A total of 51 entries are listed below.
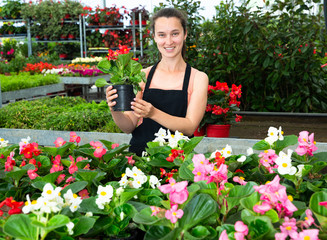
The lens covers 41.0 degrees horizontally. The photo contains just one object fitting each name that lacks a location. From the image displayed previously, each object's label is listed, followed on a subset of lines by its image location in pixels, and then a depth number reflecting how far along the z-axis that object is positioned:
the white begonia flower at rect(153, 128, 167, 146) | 1.60
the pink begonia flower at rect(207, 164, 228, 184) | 1.04
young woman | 2.40
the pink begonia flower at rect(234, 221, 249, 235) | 0.83
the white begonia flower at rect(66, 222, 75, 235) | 0.90
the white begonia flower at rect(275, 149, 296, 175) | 1.13
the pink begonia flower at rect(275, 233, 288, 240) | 0.82
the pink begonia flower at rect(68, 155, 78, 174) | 1.30
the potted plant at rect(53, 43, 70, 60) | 11.58
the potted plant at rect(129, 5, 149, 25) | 9.56
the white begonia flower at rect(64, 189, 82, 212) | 0.99
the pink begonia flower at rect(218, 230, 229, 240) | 0.84
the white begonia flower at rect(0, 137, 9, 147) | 1.68
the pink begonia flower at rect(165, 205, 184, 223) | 0.89
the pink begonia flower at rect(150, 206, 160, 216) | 0.94
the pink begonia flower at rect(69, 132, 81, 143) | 1.60
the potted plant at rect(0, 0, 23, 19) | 11.07
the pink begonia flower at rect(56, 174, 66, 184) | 1.29
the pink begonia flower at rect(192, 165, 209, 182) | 1.09
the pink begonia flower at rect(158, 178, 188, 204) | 0.91
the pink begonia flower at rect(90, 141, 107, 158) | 1.40
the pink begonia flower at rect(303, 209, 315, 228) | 0.85
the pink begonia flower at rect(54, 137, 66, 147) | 1.60
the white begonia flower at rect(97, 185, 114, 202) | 1.04
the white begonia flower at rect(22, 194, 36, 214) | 0.91
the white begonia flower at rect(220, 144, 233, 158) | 1.41
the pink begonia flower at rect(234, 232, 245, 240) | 0.83
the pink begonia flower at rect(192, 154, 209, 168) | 1.10
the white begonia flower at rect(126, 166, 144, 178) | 1.20
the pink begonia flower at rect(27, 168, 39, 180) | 1.26
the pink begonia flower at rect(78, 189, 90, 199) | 1.18
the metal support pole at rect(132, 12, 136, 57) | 9.59
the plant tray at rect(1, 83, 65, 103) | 5.82
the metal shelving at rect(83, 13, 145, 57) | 9.45
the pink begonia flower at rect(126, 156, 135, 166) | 1.46
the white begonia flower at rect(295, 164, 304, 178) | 1.16
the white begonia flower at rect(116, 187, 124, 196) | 1.09
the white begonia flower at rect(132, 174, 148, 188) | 1.18
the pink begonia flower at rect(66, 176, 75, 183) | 1.24
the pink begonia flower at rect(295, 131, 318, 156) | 1.30
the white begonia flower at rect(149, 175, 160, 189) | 1.24
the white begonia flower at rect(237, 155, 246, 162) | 1.36
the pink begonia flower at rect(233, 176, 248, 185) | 1.11
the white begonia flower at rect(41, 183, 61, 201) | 0.92
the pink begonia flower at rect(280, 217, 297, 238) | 0.84
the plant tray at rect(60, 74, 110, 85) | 7.40
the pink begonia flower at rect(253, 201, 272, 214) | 0.86
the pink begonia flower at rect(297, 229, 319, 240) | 0.79
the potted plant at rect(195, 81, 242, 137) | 3.71
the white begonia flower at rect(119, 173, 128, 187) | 1.15
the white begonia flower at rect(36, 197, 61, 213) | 0.89
